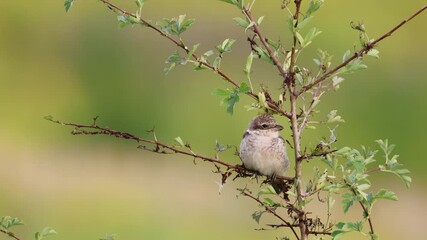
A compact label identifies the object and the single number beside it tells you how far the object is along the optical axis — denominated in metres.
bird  14.05
